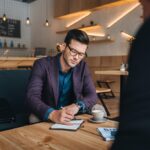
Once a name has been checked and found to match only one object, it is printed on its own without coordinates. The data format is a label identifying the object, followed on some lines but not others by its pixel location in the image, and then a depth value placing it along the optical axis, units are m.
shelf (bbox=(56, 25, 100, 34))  6.84
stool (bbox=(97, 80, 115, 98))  6.35
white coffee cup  1.47
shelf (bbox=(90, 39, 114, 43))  6.44
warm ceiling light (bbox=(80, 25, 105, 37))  6.73
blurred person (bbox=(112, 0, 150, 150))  0.36
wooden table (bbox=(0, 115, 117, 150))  1.04
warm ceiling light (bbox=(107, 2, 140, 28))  5.95
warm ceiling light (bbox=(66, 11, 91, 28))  7.13
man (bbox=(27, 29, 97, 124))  1.87
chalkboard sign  8.91
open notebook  1.30
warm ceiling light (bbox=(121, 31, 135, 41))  5.98
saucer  1.46
